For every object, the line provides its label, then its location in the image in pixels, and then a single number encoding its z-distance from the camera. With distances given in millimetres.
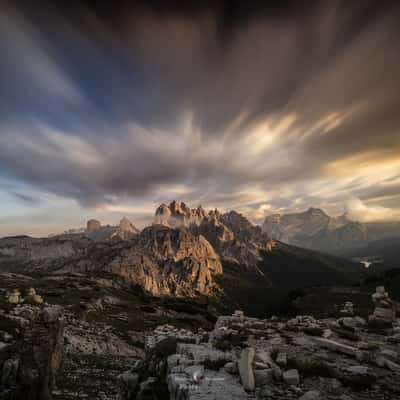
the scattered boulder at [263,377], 8531
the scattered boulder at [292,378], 8398
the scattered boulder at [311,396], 7109
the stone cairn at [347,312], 29578
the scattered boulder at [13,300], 31408
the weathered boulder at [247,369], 8258
